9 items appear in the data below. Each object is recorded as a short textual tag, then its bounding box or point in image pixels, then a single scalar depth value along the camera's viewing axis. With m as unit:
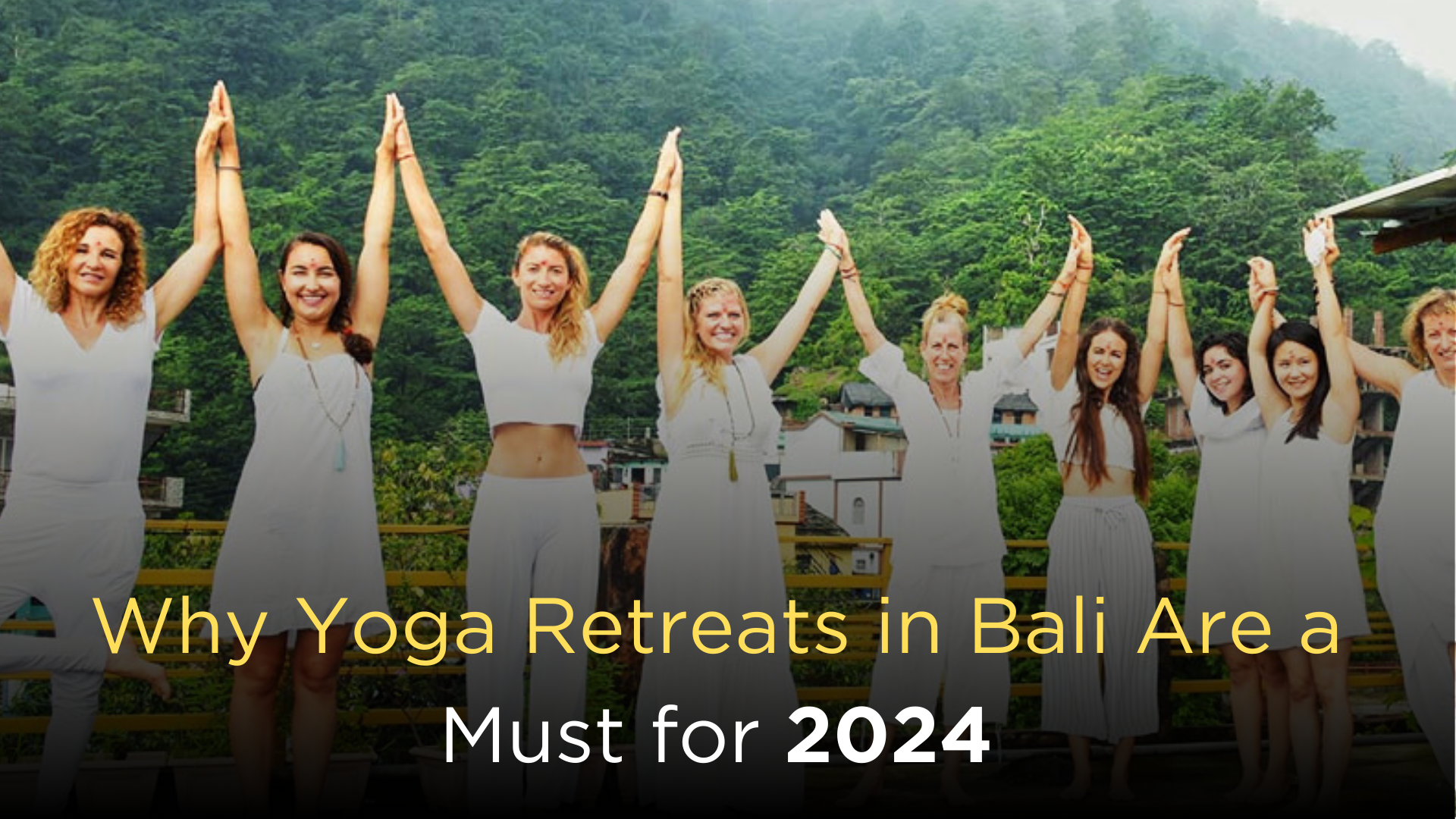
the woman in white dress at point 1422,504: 6.16
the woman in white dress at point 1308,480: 6.20
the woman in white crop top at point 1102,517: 6.30
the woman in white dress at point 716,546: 5.80
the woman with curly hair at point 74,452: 5.20
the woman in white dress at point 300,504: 5.31
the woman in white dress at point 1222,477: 6.35
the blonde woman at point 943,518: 6.18
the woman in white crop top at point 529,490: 5.54
